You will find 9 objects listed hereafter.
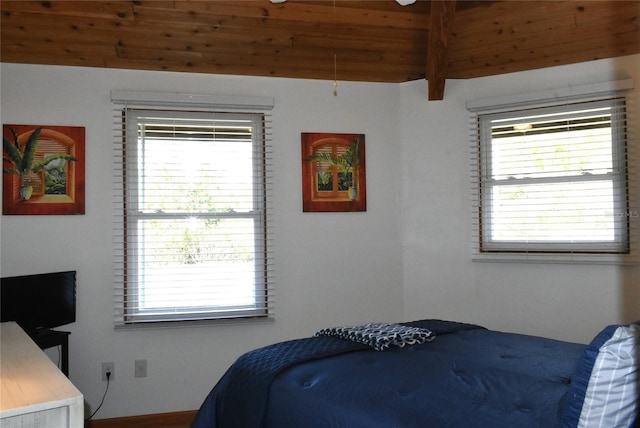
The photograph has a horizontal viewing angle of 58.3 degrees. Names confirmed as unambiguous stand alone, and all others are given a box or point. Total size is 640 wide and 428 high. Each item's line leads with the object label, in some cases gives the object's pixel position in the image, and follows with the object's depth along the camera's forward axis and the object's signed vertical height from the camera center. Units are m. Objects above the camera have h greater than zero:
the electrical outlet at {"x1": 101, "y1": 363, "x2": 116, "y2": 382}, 3.50 -0.92
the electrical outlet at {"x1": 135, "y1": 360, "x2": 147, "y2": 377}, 3.56 -0.92
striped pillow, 1.46 -0.43
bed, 1.48 -0.57
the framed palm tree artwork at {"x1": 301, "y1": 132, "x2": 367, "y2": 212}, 3.91 +0.32
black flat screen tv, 2.96 -0.43
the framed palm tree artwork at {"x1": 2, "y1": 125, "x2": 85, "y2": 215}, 3.39 +0.31
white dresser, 1.32 -0.43
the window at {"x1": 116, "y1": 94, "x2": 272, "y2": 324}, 3.61 +0.02
